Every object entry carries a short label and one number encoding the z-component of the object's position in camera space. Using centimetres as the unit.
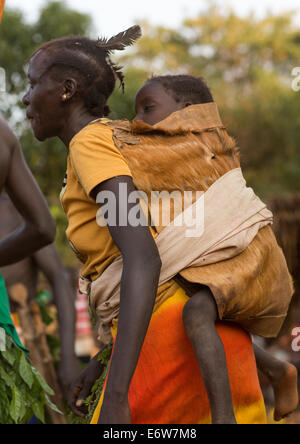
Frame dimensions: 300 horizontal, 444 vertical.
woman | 251
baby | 260
